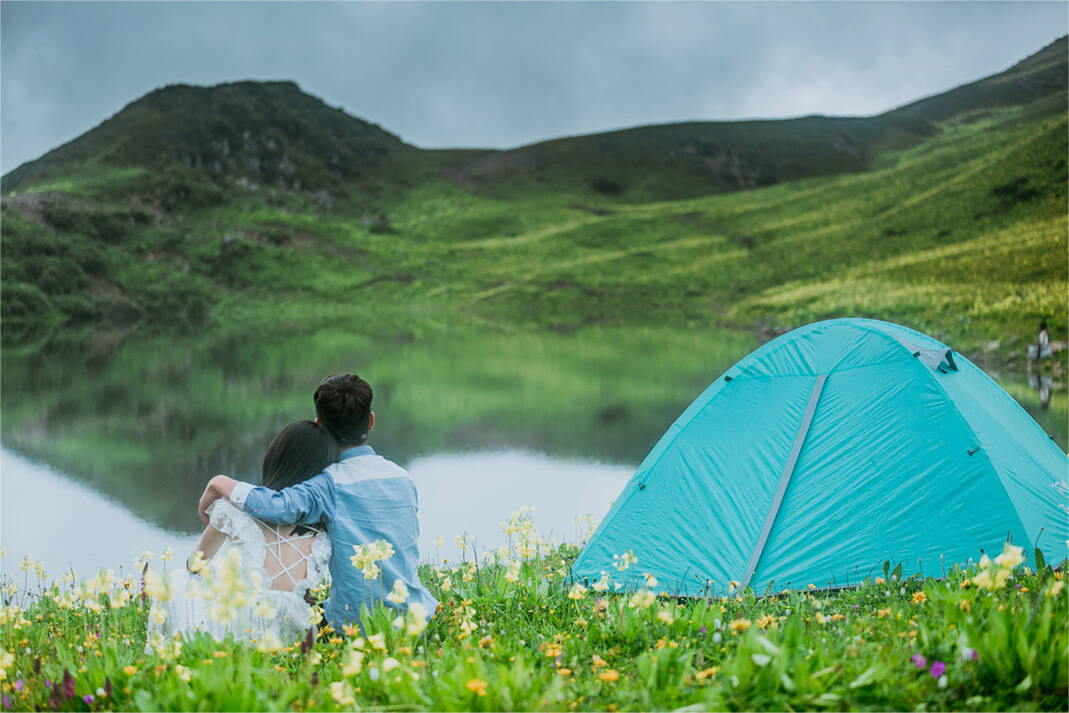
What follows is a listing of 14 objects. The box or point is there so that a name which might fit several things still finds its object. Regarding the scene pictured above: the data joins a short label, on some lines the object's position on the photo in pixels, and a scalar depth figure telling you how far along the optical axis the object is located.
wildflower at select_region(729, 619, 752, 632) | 3.67
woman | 4.37
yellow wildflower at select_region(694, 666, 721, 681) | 3.25
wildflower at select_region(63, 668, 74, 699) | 3.32
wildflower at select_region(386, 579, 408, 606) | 3.25
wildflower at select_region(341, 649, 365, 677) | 2.91
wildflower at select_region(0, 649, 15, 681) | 3.23
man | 4.65
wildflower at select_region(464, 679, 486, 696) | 2.92
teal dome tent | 6.04
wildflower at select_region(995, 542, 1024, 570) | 3.33
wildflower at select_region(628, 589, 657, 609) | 3.79
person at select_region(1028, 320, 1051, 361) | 20.80
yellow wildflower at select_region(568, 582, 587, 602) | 4.31
